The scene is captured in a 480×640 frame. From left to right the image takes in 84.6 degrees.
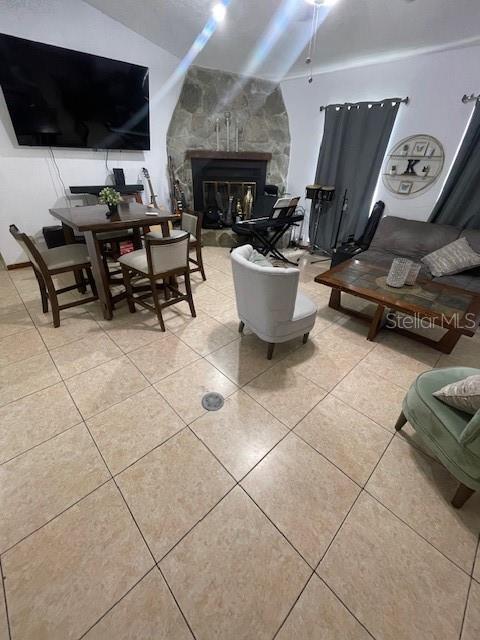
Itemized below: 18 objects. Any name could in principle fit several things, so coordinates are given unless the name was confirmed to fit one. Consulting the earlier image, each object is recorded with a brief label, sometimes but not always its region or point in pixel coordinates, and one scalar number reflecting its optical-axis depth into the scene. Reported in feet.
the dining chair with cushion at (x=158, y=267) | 6.81
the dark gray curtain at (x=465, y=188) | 9.14
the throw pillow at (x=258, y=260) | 5.96
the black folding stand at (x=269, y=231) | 11.16
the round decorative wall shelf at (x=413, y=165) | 10.18
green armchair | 3.57
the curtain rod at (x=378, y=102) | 10.20
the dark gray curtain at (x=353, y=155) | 10.98
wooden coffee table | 6.33
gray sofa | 8.98
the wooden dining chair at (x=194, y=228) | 9.32
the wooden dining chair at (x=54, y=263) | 6.75
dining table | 6.78
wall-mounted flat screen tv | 8.67
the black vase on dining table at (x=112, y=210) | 7.71
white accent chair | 5.40
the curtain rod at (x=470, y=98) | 8.94
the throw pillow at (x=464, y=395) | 3.64
